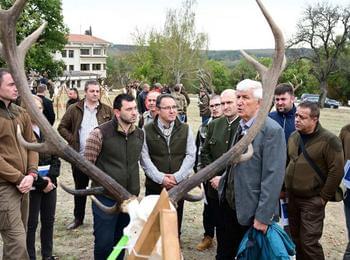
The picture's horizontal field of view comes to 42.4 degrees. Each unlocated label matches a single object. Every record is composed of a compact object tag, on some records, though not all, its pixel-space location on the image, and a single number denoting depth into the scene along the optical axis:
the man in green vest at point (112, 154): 4.46
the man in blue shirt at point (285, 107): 5.67
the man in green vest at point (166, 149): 5.08
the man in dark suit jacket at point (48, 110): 7.78
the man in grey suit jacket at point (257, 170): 3.71
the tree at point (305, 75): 53.75
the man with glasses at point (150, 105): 7.49
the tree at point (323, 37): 48.47
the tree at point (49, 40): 47.59
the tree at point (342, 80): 51.16
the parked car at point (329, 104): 46.47
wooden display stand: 2.08
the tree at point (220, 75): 70.94
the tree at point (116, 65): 65.24
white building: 92.38
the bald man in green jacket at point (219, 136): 5.23
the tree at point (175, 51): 56.12
